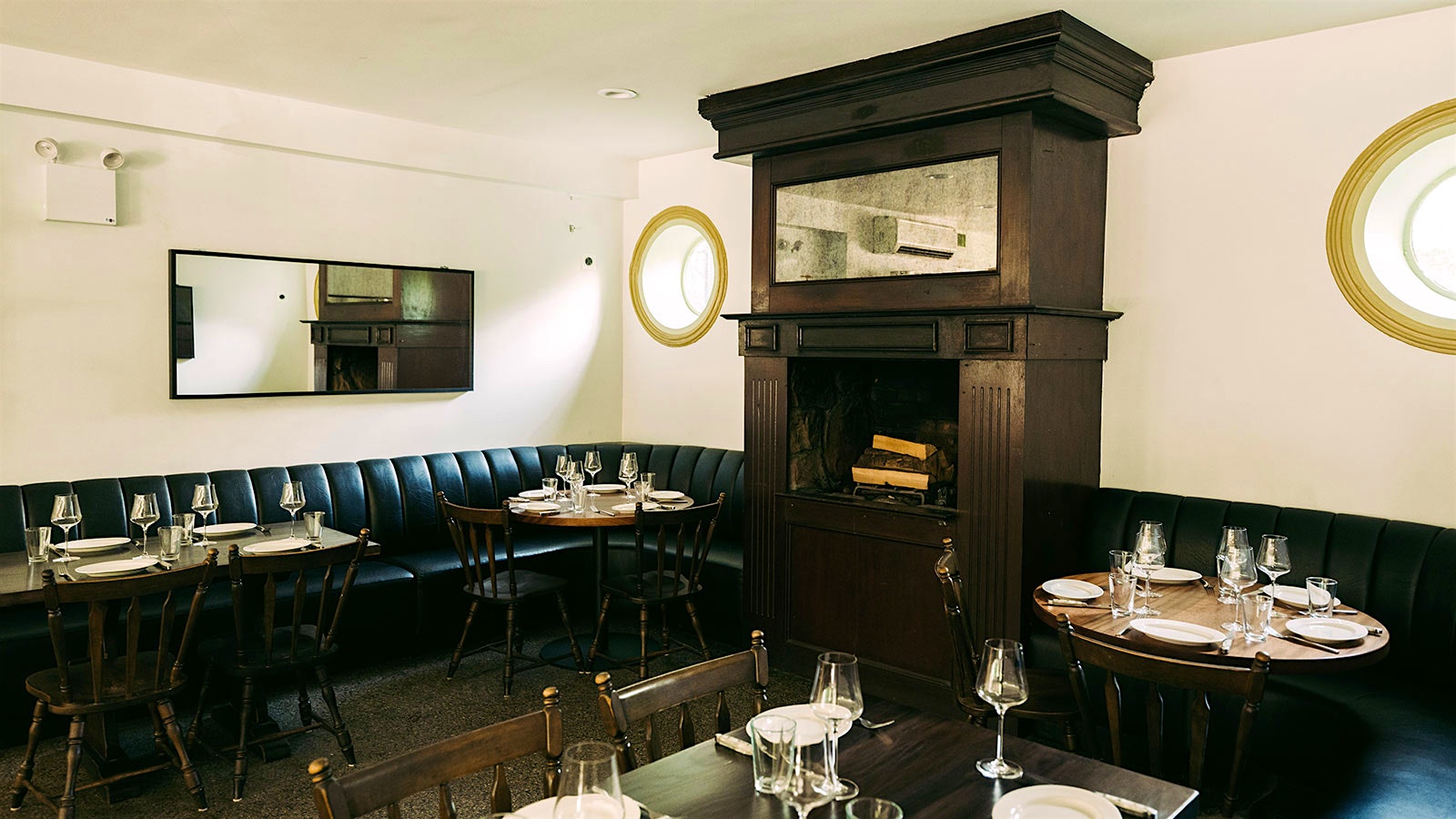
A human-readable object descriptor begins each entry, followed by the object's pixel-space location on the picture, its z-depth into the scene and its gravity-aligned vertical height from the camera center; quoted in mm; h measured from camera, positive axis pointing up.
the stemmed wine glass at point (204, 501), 3809 -579
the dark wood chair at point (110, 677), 2816 -1029
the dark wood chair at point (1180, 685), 1973 -663
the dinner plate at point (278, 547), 3488 -706
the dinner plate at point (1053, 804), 1560 -718
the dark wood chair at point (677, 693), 1813 -664
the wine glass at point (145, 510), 3594 -577
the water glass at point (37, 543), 3422 -676
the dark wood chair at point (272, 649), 3217 -1048
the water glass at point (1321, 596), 2852 -670
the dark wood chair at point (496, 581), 4070 -1015
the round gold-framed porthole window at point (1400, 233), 3453 +510
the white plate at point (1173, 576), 3307 -717
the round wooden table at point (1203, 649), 2531 -754
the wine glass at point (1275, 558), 2924 -572
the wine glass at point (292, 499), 3994 -588
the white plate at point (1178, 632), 2645 -739
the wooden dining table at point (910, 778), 1610 -732
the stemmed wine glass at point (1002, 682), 1746 -575
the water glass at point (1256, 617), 2699 -697
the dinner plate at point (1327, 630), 2671 -734
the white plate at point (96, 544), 3530 -705
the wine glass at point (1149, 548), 3078 -575
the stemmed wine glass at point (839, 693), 1635 -558
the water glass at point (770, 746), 1406 -597
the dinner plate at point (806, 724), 1690 -674
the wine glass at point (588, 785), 1267 -560
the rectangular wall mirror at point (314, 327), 4566 +154
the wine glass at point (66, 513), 3486 -581
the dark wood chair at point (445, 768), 1438 -670
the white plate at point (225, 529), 3848 -697
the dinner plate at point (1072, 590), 3136 -737
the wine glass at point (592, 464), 4863 -521
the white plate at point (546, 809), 1505 -724
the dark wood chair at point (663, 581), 4152 -1011
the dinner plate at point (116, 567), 3188 -719
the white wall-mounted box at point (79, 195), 4113 +686
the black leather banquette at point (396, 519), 3949 -770
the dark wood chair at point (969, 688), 2900 -1008
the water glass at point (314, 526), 3723 -652
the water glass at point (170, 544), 3393 -665
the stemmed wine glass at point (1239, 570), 2865 -594
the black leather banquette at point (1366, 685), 2471 -1012
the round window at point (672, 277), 6105 +550
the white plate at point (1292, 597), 2988 -714
